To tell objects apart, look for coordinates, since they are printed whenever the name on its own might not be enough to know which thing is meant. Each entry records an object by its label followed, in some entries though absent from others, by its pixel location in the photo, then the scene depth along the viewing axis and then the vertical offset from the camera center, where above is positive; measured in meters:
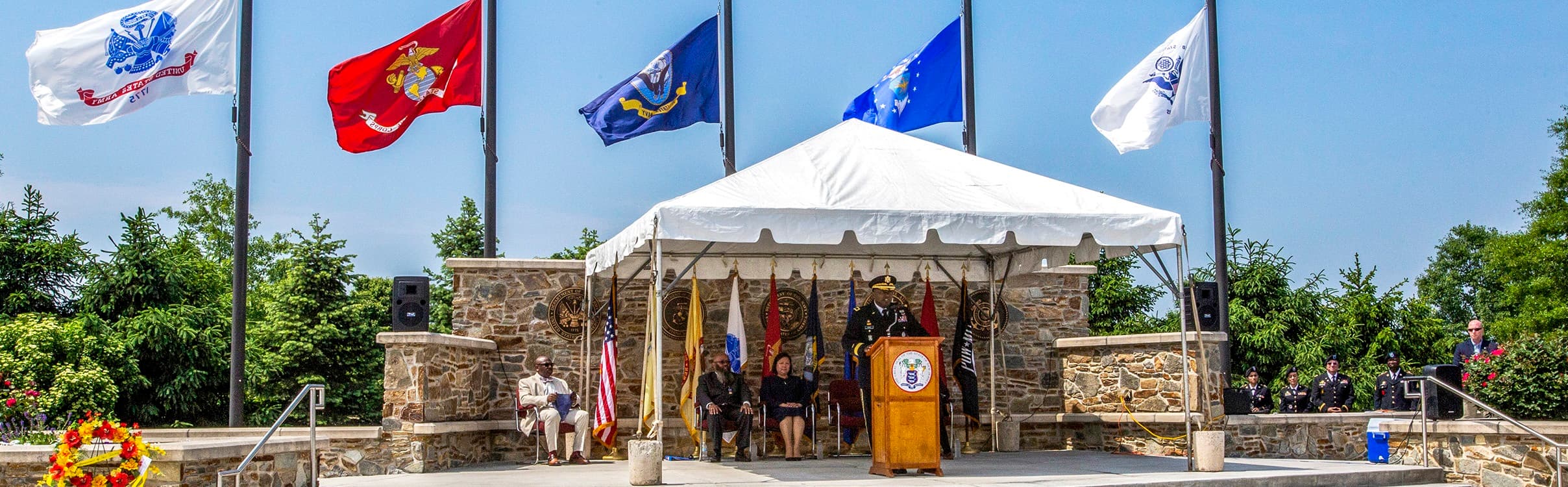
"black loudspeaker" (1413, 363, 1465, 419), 10.77 -0.57
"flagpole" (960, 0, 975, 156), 14.45 +2.71
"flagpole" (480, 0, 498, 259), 13.19 +2.27
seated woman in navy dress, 11.51 -0.51
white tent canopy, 9.12 +0.94
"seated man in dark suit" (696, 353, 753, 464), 11.39 -0.52
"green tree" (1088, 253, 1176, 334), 23.92 +0.64
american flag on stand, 11.49 -0.48
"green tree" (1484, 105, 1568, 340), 29.75 +1.59
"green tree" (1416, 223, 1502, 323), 41.78 +1.75
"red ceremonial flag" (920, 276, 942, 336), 12.41 +0.23
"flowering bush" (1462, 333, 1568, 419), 11.01 -0.41
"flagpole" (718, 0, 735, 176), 13.65 +2.59
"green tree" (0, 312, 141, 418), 16.23 -0.15
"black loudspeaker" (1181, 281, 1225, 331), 12.44 +0.27
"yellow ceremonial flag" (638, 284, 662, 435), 11.23 -0.27
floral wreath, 8.38 -0.68
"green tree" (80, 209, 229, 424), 18.67 +0.34
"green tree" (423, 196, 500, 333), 25.27 +2.06
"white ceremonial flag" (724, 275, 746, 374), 12.02 +0.04
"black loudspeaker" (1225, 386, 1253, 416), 12.66 -0.64
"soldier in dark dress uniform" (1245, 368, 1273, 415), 14.01 -0.65
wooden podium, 9.04 -0.43
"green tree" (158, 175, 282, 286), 34.06 +3.19
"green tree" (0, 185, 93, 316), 19.48 +1.35
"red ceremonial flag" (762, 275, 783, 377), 12.23 +0.05
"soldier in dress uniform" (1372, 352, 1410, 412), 12.77 -0.58
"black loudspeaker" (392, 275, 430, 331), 11.34 +0.35
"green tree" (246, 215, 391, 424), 19.28 +0.08
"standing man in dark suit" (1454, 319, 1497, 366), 12.23 -0.13
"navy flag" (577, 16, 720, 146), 13.12 +2.49
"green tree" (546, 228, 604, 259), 27.45 +2.06
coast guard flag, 13.32 +2.46
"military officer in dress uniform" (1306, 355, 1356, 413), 14.01 -0.62
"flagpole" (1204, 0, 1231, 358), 13.11 +1.53
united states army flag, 12.79 +2.82
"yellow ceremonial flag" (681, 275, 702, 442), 11.87 -0.21
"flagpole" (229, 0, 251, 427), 12.35 +1.15
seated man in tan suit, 11.44 -0.50
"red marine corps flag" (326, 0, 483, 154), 12.97 +2.62
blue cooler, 10.97 -0.92
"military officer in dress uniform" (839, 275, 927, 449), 10.99 +0.14
